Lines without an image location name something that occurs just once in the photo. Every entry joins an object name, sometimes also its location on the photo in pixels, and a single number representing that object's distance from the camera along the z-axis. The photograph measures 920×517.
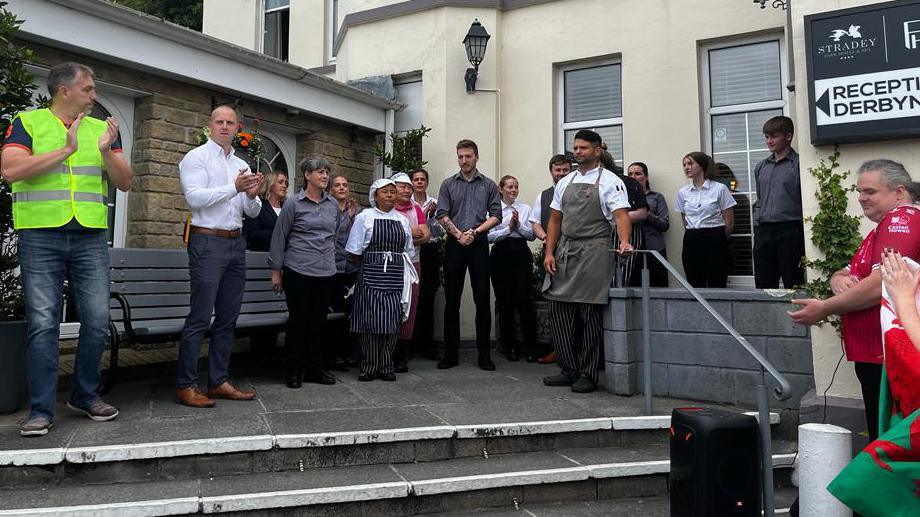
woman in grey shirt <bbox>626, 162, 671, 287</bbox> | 6.28
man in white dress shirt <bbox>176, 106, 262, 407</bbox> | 4.05
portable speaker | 2.78
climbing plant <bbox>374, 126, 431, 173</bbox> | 7.27
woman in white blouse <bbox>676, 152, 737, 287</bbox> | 5.92
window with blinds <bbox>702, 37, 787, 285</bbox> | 6.55
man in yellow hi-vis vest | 3.39
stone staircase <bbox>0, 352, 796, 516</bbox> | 2.97
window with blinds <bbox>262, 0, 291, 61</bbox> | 10.66
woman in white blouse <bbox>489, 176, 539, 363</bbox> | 6.24
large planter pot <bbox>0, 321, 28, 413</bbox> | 3.68
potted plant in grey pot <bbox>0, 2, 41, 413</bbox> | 3.71
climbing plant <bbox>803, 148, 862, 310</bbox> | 3.91
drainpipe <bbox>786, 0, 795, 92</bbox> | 5.05
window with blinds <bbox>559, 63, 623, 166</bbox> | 7.37
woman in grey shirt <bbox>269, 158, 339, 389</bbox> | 4.73
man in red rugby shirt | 2.76
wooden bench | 4.23
